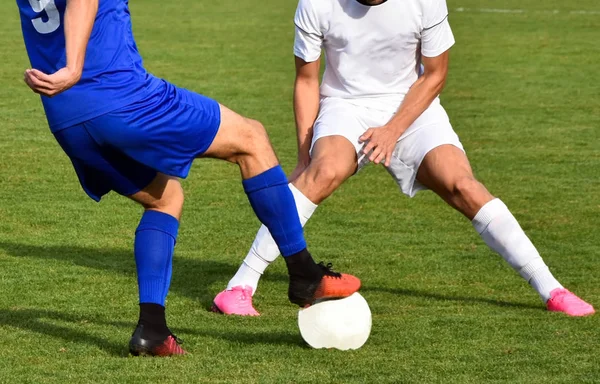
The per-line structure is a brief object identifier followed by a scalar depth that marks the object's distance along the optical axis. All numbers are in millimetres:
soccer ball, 10078
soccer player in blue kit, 9055
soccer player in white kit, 11898
